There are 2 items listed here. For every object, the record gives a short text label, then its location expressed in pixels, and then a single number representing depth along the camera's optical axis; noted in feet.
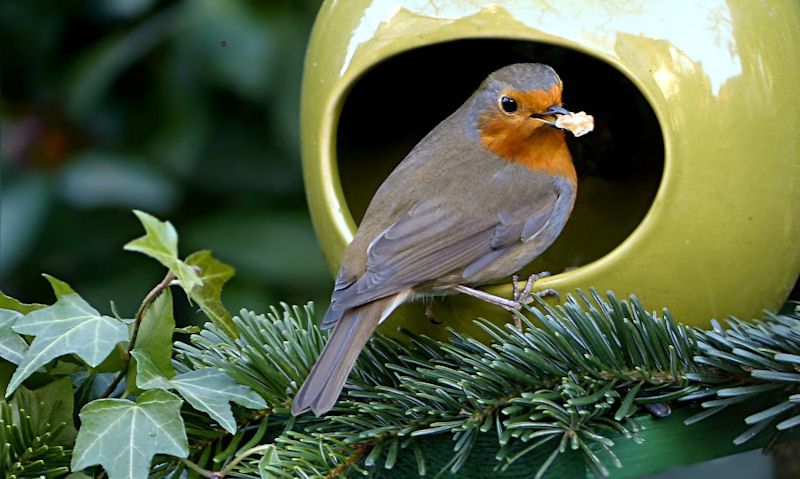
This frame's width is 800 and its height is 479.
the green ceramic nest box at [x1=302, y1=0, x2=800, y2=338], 8.86
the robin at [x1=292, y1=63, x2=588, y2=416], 8.90
